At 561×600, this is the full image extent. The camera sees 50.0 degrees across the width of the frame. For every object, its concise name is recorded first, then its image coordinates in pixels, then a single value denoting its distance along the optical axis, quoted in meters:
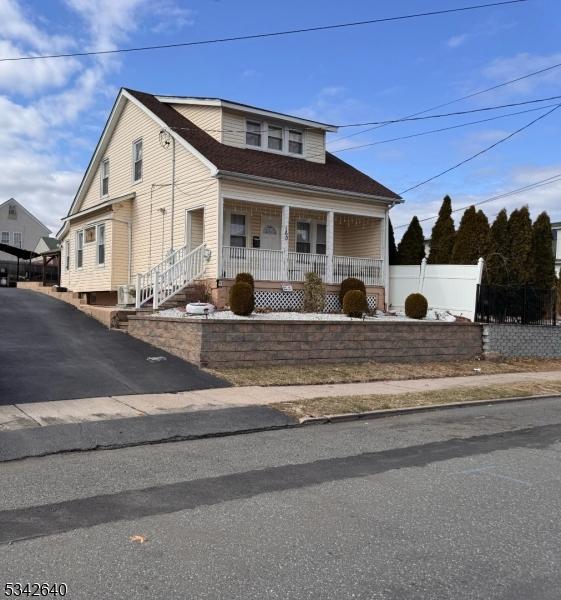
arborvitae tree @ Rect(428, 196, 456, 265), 23.30
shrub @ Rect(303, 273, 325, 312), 18.12
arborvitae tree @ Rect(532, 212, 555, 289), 21.64
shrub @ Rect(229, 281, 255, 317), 15.02
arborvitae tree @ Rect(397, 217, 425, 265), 22.56
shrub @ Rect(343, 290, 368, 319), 16.67
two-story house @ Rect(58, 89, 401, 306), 17.86
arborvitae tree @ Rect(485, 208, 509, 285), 21.14
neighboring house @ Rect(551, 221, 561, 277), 46.47
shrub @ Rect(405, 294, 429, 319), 18.08
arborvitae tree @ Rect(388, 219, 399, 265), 22.70
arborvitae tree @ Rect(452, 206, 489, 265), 21.53
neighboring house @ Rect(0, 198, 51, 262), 58.84
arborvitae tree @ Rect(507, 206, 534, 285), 21.44
